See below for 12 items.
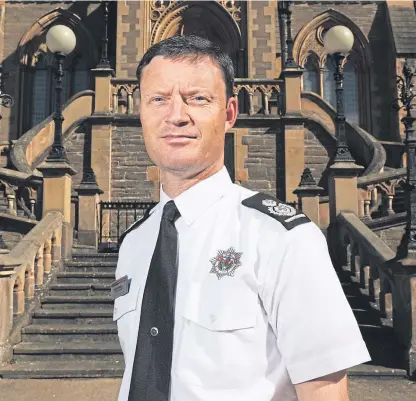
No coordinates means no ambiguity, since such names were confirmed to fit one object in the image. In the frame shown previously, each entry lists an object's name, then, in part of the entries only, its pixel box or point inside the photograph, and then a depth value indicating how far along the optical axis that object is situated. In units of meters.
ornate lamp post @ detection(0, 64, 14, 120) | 8.39
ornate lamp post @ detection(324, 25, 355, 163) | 8.65
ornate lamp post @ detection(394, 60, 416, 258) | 6.19
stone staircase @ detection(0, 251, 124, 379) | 5.87
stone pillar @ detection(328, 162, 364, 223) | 8.87
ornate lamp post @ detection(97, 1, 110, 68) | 11.86
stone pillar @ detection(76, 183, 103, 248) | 9.68
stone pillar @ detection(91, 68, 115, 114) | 13.46
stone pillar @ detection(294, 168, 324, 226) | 9.29
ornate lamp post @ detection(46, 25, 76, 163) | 8.81
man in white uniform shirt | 1.14
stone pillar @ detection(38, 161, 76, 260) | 8.87
